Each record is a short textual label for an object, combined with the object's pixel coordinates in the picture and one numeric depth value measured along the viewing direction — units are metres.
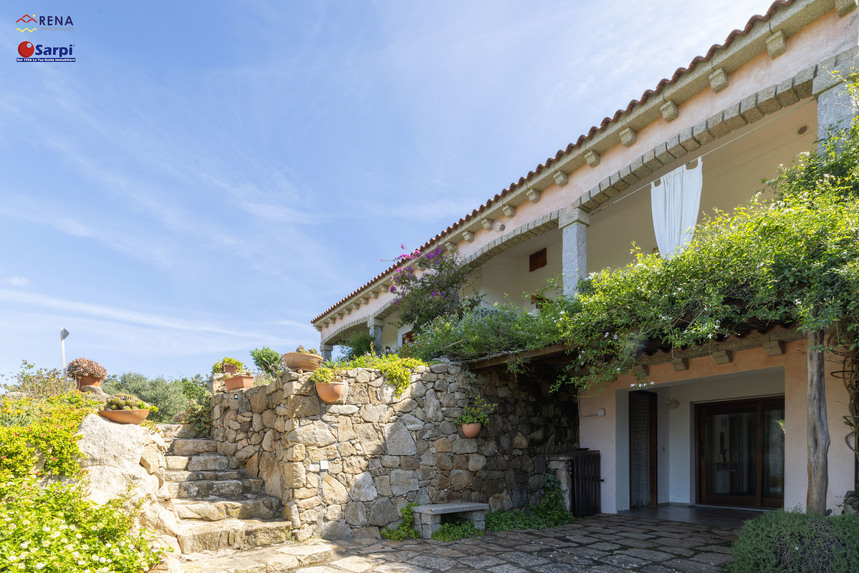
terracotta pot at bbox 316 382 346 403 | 6.55
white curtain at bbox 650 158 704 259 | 6.56
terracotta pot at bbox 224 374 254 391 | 8.61
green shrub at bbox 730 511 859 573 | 4.02
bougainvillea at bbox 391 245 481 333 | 10.27
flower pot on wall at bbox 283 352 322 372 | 6.96
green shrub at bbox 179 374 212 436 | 8.15
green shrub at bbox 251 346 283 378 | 10.79
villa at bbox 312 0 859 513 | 5.69
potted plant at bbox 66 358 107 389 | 8.87
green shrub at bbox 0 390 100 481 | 4.49
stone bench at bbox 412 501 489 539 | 6.75
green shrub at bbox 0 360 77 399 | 7.61
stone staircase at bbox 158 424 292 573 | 5.49
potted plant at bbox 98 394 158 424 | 5.27
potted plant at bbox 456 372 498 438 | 7.70
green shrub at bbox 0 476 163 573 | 3.52
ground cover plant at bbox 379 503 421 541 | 6.66
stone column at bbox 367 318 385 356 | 13.38
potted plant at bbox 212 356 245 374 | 10.01
